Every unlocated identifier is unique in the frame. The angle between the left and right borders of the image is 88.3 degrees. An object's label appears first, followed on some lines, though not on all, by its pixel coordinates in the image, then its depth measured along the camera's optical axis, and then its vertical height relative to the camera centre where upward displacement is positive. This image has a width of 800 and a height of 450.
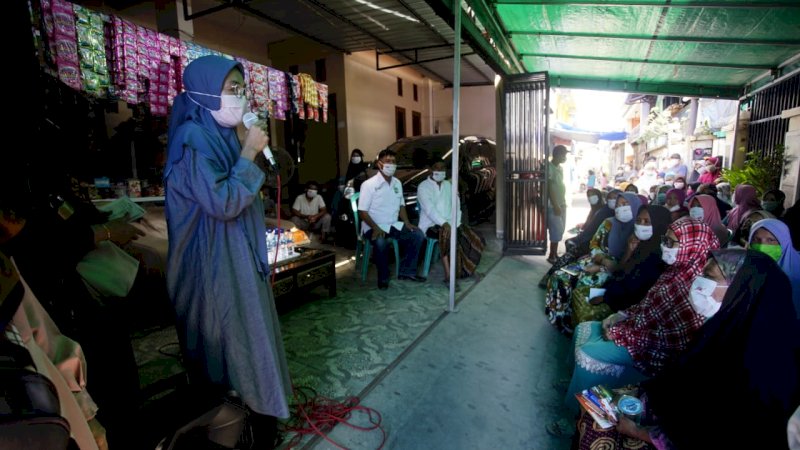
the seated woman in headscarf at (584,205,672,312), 2.94 -0.75
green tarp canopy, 3.83 +1.42
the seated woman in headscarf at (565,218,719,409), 2.22 -0.92
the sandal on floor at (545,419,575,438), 2.26 -1.45
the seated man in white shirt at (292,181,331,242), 7.12 -0.71
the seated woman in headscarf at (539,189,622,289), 4.52 -0.83
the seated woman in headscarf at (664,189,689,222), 4.81 -0.50
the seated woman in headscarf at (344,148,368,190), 7.24 +0.07
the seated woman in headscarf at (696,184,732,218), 5.59 -0.50
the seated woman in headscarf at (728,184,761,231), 4.84 -0.49
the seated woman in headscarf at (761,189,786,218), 4.91 -0.48
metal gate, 6.14 +0.07
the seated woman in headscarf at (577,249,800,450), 1.52 -0.86
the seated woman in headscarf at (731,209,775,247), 3.35 -0.54
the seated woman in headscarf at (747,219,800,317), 2.42 -0.51
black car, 6.55 +0.02
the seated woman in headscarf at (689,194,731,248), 4.35 -0.55
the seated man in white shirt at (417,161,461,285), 5.12 -0.42
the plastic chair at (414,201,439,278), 5.08 -1.03
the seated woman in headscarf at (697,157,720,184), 8.15 -0.24
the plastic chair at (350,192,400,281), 5.05 -0.97
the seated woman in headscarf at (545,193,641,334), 3.58 -0.92
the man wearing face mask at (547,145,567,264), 6.07 -0.51
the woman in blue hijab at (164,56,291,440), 1.70 -0.33
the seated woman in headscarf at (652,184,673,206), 5.88 -0.45
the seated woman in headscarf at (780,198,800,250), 4.04 -0.60
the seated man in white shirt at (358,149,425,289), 4.77 -0.55
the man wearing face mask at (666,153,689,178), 9.99 -0.09
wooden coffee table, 3.70 -0.97
